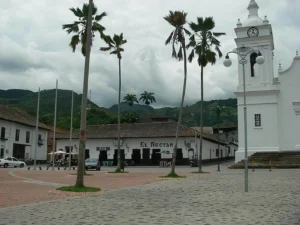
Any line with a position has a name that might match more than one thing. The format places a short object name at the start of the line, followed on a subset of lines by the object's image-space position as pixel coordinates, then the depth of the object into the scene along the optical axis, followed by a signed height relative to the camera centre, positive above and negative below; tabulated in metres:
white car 42.75 -0.86
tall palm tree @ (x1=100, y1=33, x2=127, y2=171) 31.61 +9.58
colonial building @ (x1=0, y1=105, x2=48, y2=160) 51.44 +3.04
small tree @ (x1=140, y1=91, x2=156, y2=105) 96.19 +15.59
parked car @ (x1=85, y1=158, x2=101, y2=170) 36.95 -0.79
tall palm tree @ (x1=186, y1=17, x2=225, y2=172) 29.84 +9.42
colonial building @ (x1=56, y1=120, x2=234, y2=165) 49.19 +2.07
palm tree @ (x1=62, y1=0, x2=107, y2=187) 15.06 +6.22
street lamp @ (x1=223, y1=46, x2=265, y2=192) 16.02 +4.69
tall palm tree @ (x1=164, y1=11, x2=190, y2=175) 25.83 +8.83
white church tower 38.88 +7.04
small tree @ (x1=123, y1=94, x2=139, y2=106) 92.25 +14.44
